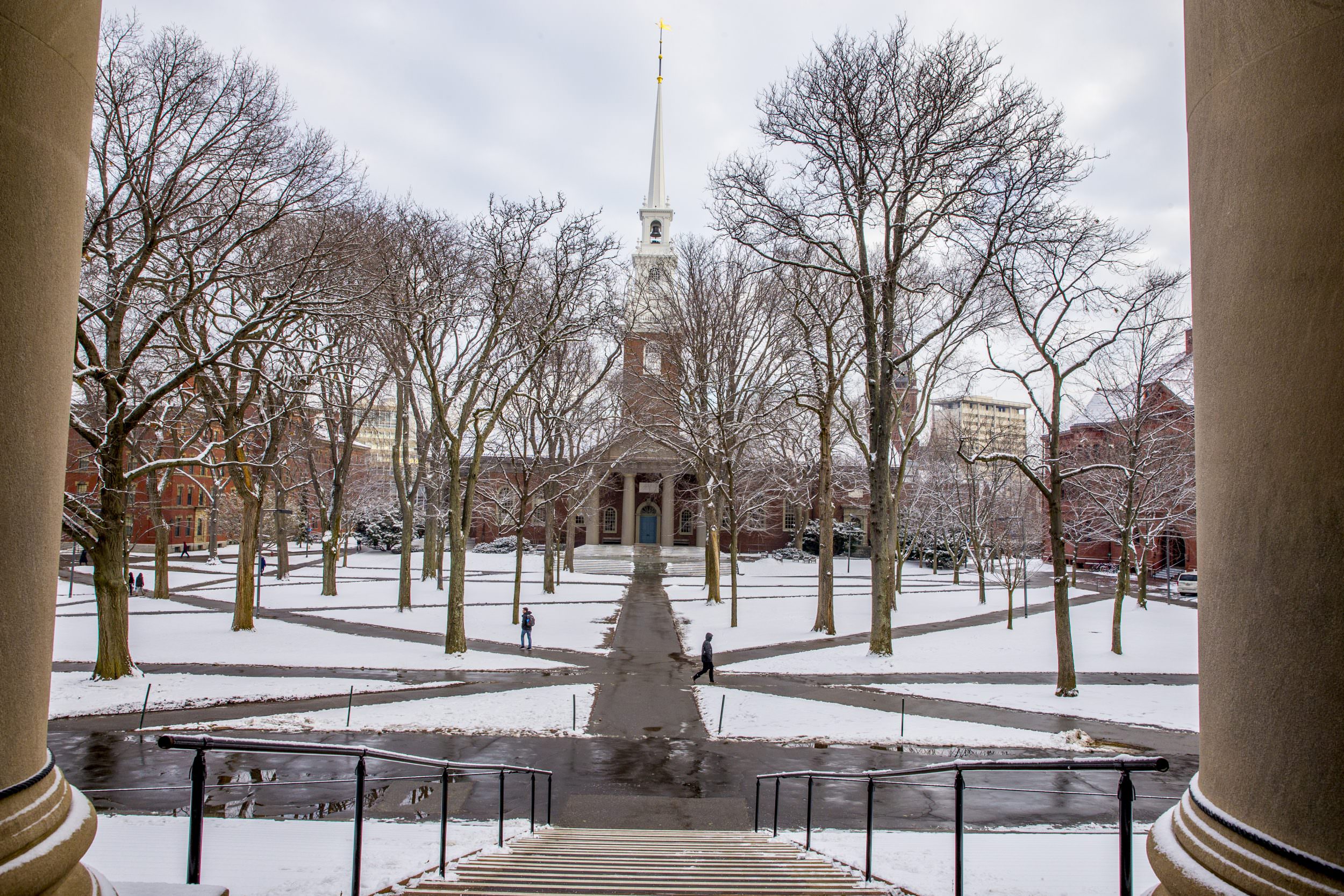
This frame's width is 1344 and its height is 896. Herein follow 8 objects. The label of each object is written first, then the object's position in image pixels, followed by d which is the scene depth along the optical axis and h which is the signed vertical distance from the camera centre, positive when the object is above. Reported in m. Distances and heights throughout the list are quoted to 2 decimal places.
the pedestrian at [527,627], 21.70 -3.06
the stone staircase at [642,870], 5.26 -2.57
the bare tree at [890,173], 17.55 +7.89
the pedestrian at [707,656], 18.08 -3.08
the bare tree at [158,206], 14.93 +5.76
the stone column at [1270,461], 2.50 +0.22
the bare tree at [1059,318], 16.55 +4.30
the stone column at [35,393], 2.56 +0.34
